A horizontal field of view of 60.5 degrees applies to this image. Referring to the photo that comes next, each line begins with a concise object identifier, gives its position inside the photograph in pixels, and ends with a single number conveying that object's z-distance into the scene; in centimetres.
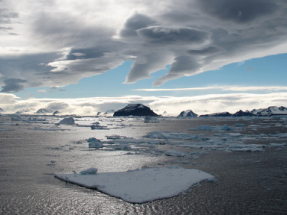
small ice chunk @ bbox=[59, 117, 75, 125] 6912
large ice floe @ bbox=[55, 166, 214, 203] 1033
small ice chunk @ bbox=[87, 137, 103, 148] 2314
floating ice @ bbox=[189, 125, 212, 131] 4589
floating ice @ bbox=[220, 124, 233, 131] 4619
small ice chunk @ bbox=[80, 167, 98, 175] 1291
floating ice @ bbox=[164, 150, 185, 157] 1916
